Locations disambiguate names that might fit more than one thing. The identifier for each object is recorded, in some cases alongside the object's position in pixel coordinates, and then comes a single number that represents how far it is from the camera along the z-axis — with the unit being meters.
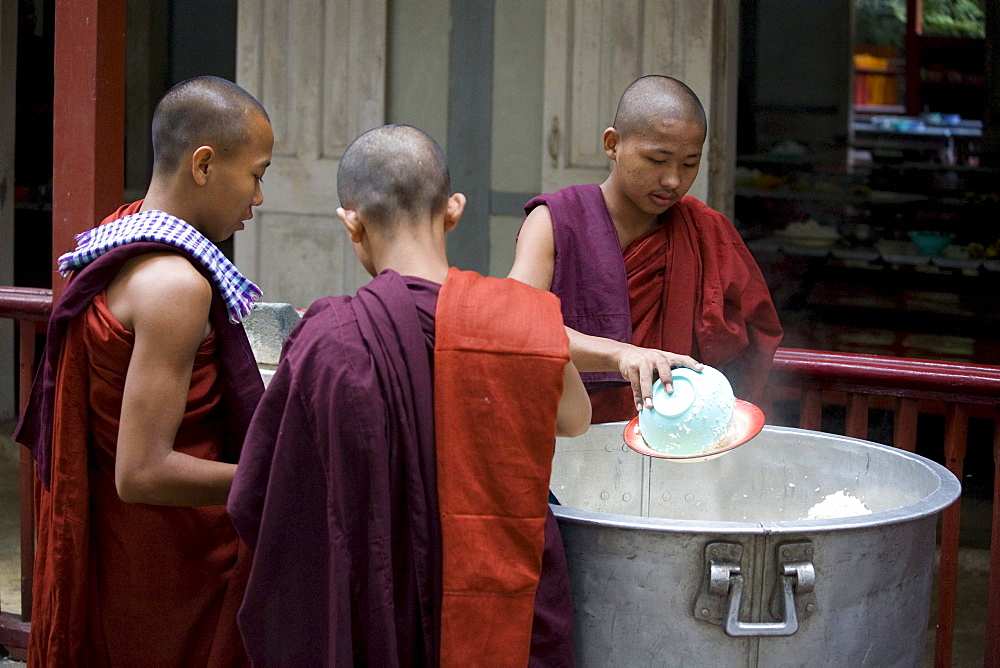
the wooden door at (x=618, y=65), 4.55
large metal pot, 1.55
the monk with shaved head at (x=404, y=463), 1.42
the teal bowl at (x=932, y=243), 6.12
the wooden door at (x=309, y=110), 4.96
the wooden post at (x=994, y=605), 2.33
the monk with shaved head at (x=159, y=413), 1.61
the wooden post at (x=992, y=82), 9.80
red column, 2.59
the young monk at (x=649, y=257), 2.19
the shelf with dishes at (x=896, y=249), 5.93
